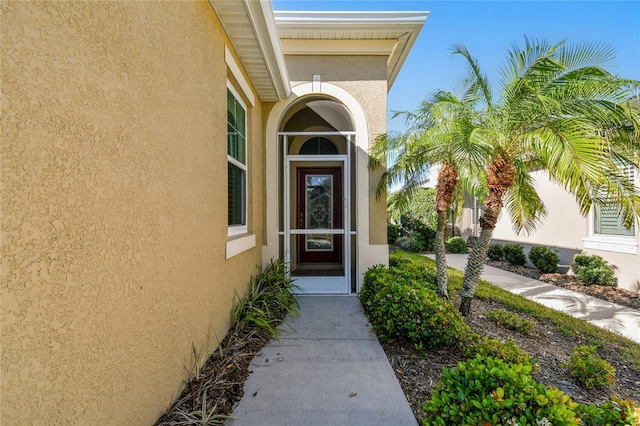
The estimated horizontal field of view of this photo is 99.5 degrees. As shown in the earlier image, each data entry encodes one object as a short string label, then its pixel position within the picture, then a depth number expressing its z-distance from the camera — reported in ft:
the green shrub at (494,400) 6.17
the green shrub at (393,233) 56.54
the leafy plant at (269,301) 14.39
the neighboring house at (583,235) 24.44
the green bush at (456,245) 46.39
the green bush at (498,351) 10.63
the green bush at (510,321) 16.06
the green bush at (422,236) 47.60
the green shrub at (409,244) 47.64
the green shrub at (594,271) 25.52
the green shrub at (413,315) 12.93
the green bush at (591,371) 11.13
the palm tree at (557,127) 12.74
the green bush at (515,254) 35.47
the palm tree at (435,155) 17.87
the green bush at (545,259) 30.37
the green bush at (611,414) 6.12
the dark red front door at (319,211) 26.03
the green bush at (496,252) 38.39
